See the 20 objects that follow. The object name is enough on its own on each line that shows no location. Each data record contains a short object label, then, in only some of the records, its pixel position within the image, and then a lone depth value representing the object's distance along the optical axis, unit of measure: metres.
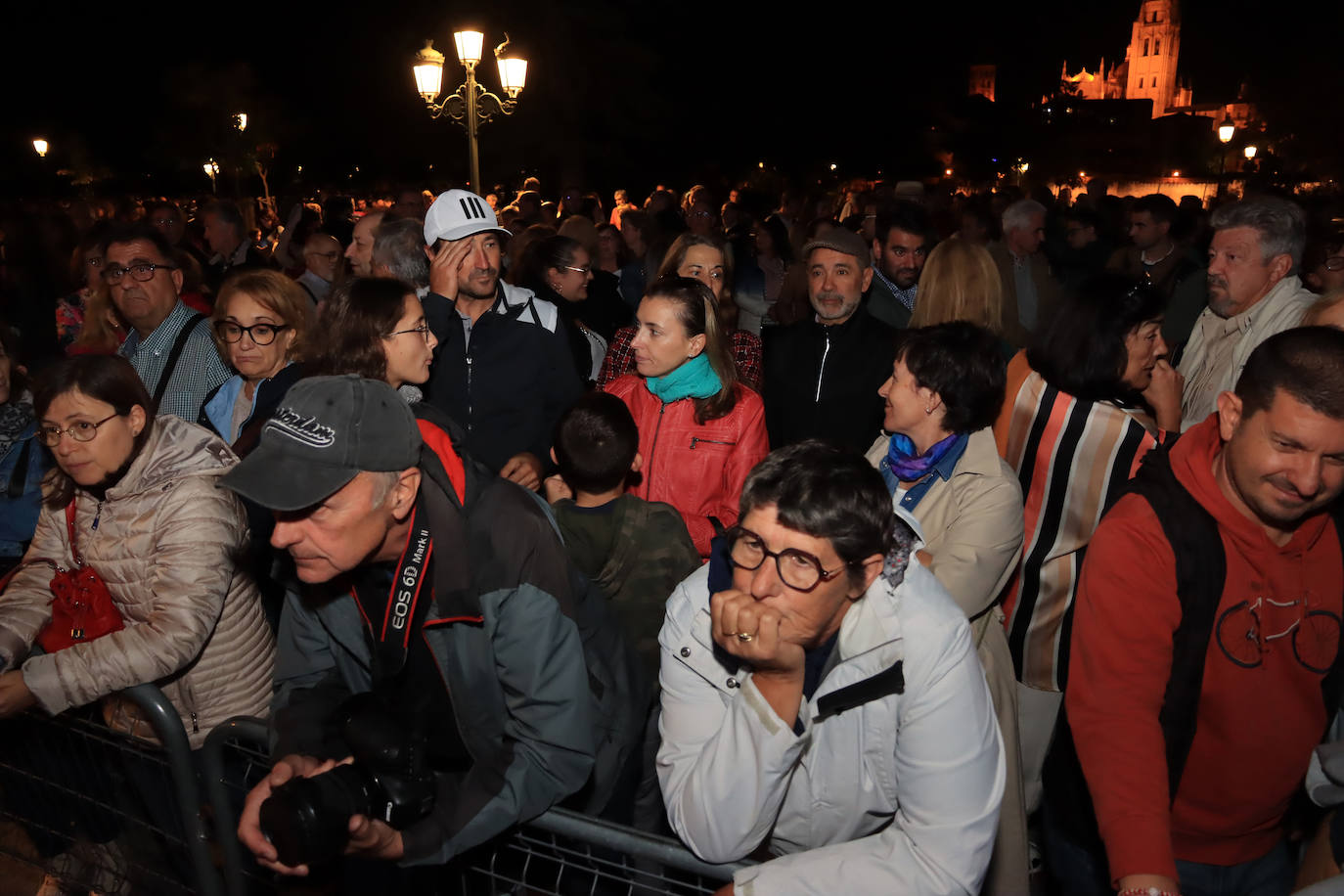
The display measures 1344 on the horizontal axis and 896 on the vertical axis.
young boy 3.04
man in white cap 4.51
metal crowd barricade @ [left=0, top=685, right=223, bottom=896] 2.83
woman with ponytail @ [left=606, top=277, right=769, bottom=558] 3.88
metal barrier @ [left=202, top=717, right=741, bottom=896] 2.00
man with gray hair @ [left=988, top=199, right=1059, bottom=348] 7.64
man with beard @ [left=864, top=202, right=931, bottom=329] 5.88
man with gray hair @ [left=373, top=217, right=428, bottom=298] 5.04
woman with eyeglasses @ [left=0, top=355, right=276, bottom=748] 2.71
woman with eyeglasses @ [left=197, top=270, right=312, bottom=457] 3.97
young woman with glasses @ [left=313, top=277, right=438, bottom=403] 3.40
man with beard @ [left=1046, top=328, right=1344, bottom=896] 2.03
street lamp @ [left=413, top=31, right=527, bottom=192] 9.87
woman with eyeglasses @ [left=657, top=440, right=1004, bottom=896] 1.84
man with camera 1.94
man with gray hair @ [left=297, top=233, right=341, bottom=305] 7.02
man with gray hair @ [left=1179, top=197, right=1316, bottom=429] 4.52
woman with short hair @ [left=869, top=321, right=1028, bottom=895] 2.88
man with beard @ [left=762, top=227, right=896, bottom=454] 4.52
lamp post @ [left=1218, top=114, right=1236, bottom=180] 23.35
